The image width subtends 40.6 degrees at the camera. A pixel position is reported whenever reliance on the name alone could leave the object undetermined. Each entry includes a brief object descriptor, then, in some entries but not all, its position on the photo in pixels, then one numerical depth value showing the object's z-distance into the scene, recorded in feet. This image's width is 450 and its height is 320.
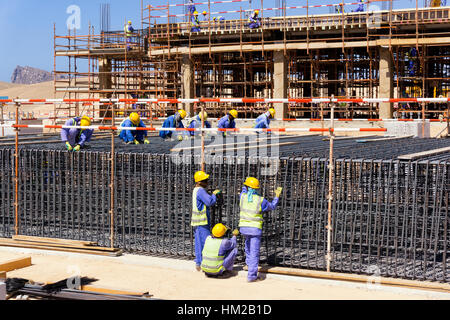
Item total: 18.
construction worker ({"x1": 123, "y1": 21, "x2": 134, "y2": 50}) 119.85
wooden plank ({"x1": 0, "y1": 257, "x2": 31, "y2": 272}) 30.63
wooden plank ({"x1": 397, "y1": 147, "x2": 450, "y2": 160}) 29.07
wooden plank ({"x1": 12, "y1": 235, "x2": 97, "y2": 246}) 34.71
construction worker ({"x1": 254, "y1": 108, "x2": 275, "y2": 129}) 62.44
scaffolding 96.58
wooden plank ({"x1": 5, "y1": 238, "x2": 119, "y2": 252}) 34.06
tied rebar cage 28.35
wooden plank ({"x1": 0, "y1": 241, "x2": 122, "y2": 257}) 33.73
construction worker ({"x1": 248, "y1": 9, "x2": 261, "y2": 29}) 102.89
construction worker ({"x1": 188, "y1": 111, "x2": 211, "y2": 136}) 56.81
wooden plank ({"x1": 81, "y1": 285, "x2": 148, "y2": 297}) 26.02
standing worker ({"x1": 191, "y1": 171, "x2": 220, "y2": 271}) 30.04
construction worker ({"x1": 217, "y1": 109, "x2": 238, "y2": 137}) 55.42
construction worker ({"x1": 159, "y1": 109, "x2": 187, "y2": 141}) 51.92
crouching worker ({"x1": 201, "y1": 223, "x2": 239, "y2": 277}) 29.43
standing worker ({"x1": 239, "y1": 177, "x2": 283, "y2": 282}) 28.86
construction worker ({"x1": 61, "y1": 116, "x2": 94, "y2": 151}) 39.09
